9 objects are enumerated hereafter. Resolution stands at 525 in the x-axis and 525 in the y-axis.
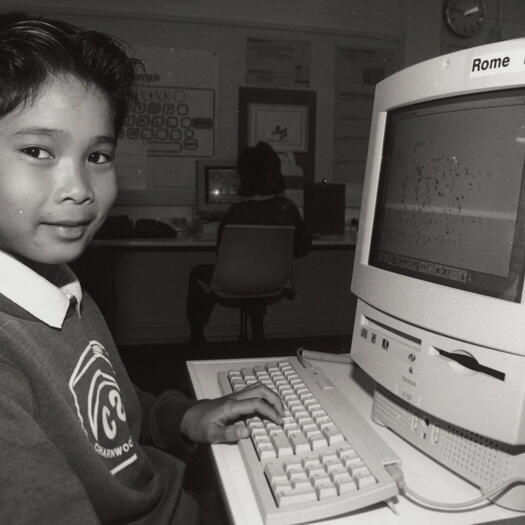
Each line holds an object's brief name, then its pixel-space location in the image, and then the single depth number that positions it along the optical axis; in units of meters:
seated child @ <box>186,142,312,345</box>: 2.53
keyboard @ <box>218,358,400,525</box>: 0.54
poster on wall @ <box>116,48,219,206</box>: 3.38
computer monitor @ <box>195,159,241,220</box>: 3.25
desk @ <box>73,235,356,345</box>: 3.03
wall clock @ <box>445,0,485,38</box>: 3.71
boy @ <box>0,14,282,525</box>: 0.54
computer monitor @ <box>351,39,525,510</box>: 0.60
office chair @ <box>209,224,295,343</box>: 2.46
